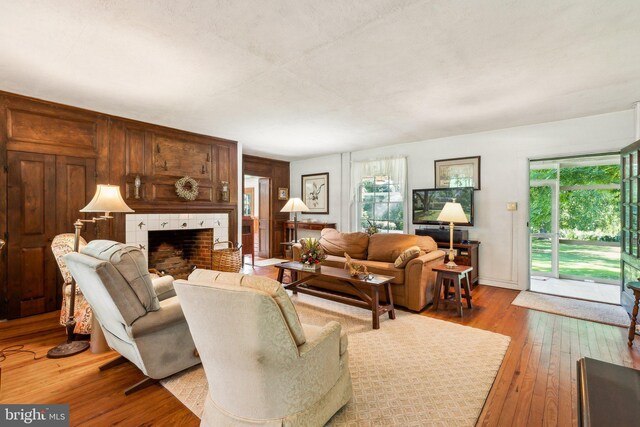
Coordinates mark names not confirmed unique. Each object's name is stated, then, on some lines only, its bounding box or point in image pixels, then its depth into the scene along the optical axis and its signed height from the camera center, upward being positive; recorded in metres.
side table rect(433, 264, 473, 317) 3.44 -0.84
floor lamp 2.64 -0.15
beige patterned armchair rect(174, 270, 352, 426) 1.32 -0.68
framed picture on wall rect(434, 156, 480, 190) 4.98 +0.67
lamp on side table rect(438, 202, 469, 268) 3.80 -0.04
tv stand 4.60 -0.67
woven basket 4.95 -0.84
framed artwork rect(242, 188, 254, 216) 9.57 +0.25
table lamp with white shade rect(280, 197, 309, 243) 5.46 +0.07
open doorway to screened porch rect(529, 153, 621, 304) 5.38 -0.19
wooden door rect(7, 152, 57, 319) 3.36 -0.29
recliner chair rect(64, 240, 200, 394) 1.85 -0.68
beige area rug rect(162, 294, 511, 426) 1.81 -1.23
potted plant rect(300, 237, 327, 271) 3.68 -0.56
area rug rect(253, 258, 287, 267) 6.55 -1.21
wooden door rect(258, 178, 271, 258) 7.54 -0.16
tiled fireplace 4.52 -0.49
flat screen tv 4.93 +0.17
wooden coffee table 3.12 -0.91
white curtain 5.79 +0.78
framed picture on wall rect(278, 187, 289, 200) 7.65 +0.44
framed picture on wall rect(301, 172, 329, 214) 7.08 +0.44
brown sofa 3.55 -0.67
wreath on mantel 4.72 +0.35
